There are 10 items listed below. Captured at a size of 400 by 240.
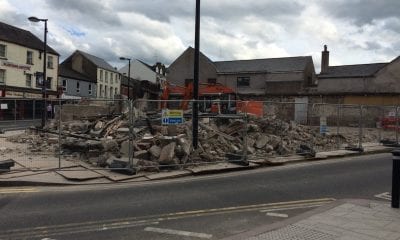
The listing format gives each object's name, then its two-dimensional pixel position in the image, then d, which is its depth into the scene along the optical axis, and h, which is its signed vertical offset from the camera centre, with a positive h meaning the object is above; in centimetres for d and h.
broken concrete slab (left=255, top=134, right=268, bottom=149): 1652 -100
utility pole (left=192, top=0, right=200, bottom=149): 1398 +114
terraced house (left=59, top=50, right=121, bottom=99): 6367 +553
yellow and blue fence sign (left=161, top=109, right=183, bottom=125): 1299 -10
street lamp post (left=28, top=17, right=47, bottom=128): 2792 +572
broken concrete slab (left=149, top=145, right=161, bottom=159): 1309 -117
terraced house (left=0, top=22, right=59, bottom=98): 4669 +509
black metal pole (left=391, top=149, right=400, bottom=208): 800 -112
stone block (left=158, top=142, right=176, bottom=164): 1274 -122
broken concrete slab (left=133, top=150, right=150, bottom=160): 1302 -127
